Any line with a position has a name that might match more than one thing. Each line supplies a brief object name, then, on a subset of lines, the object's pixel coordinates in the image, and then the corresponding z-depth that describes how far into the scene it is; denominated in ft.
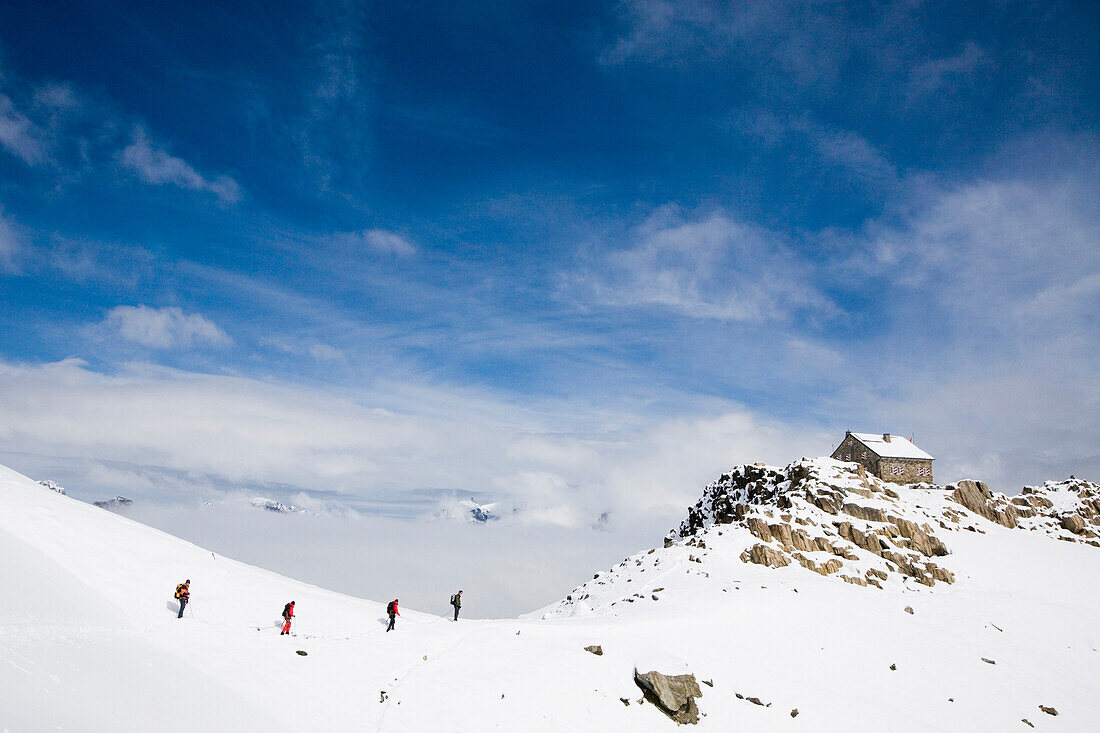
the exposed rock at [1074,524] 234.74
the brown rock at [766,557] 172.24
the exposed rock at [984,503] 239.09
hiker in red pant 79.92
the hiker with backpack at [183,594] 76.13
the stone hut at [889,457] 290.76
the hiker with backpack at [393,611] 91.30
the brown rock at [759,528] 185.74
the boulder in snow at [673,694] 85.56
